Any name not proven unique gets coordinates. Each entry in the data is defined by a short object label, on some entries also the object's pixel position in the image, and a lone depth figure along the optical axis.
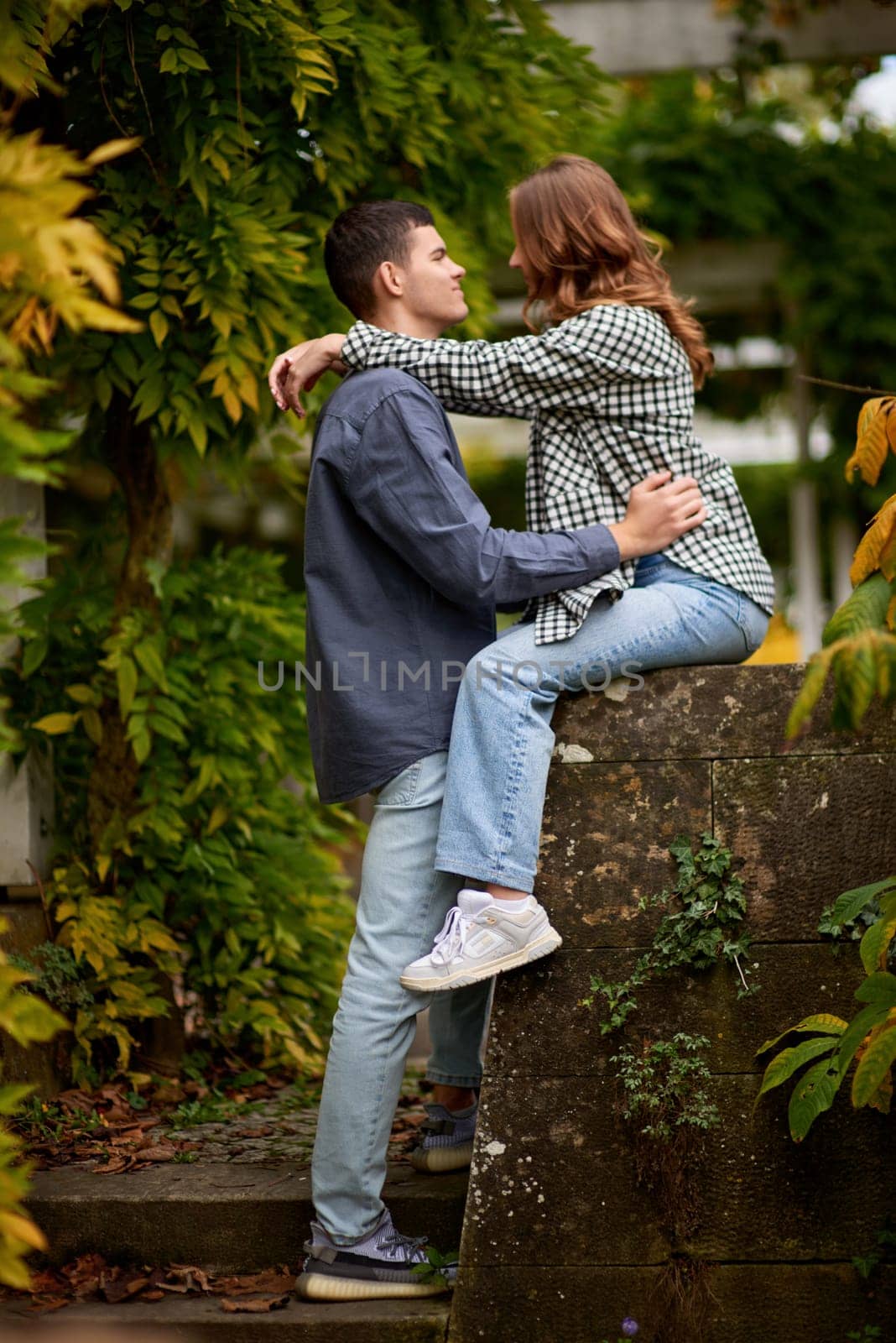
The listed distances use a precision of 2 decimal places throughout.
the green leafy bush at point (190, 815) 6.37
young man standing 4.62
